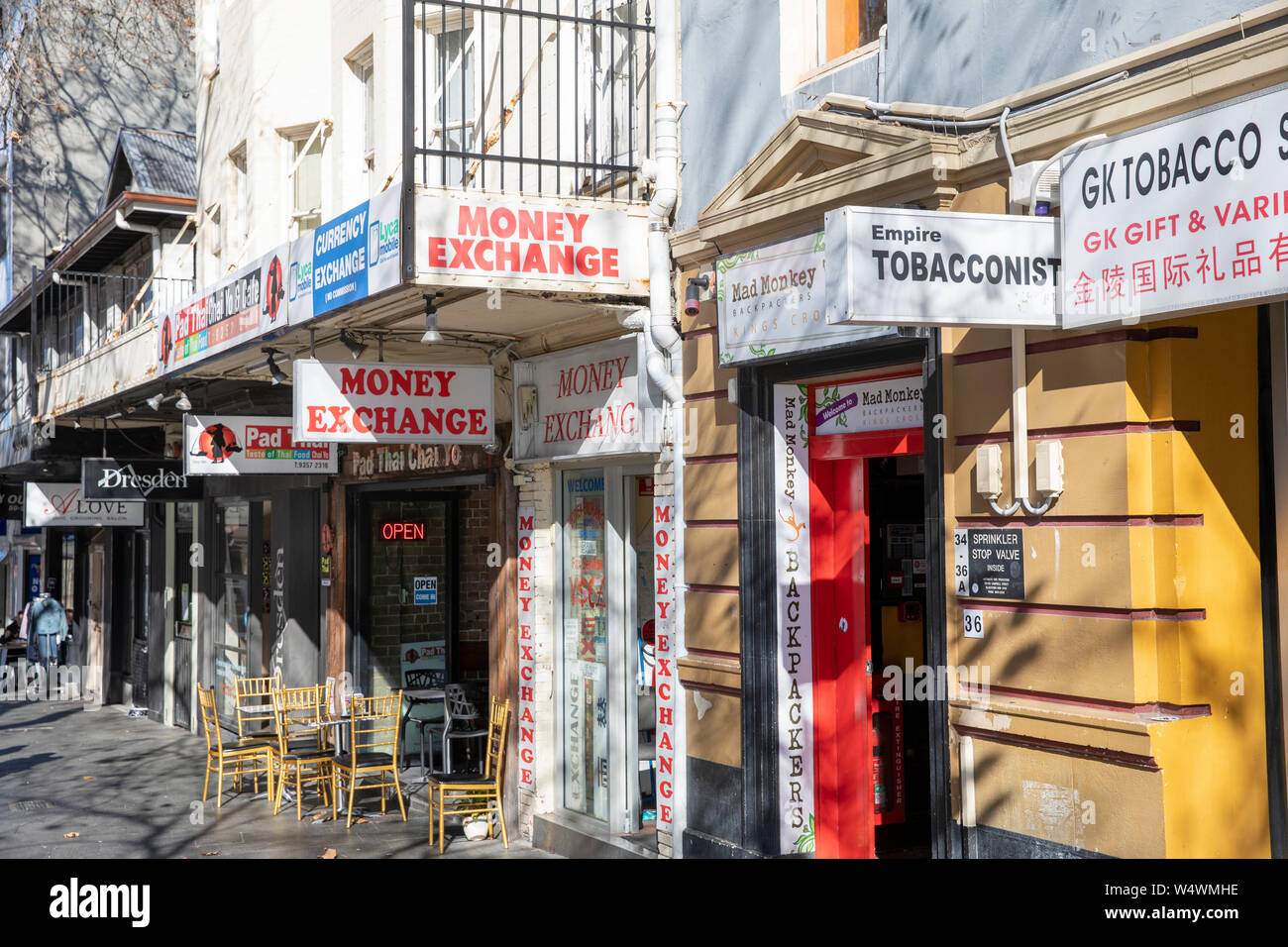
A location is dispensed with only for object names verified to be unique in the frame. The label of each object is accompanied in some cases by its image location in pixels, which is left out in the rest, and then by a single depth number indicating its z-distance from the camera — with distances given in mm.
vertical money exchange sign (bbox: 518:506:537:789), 10227
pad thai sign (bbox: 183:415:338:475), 12047
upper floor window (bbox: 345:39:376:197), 12961
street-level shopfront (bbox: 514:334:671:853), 9352
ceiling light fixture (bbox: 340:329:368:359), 9828
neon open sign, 13680
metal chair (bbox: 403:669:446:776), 13672
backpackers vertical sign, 7559
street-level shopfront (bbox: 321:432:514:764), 13508
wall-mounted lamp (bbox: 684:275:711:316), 7922
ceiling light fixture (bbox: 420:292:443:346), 8164
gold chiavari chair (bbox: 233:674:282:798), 12070
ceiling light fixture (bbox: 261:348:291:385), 10922
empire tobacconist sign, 5090
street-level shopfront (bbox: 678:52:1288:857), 4973
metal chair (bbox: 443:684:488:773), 11320
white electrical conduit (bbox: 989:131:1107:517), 5711
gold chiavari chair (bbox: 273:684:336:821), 11617
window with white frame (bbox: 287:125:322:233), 14008
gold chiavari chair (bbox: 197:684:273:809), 12133
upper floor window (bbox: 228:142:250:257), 15281
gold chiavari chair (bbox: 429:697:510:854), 9867
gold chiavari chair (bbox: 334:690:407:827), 11151
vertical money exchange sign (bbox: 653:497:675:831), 8420
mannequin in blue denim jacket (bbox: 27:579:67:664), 22297
